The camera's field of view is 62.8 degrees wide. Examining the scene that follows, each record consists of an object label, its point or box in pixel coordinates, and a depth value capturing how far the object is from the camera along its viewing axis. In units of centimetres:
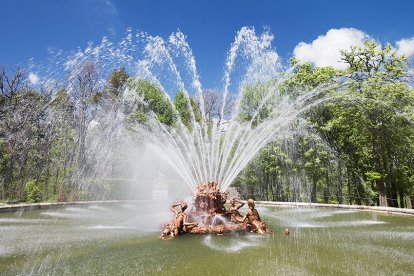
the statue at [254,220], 1534
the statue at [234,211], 1616
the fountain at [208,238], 976
